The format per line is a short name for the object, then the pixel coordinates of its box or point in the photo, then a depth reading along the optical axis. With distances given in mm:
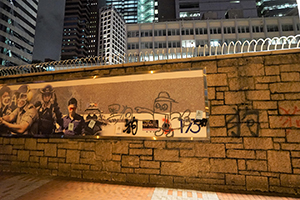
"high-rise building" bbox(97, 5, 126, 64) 66125
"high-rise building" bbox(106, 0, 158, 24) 82256
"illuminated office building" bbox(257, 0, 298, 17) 58312
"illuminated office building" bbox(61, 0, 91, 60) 103188
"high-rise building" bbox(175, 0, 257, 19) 49656
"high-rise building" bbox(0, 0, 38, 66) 49950
